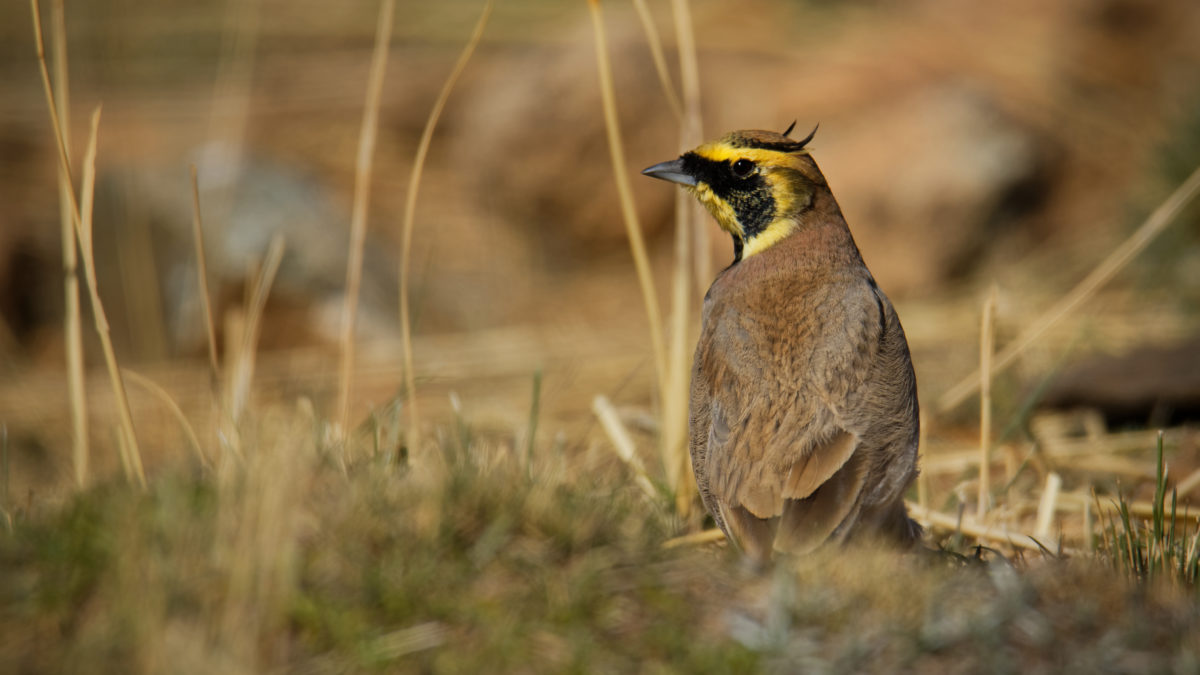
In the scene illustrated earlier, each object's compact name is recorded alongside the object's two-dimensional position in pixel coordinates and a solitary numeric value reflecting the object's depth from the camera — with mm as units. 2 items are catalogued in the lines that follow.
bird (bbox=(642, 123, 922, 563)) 5957
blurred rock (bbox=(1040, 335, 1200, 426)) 10578
